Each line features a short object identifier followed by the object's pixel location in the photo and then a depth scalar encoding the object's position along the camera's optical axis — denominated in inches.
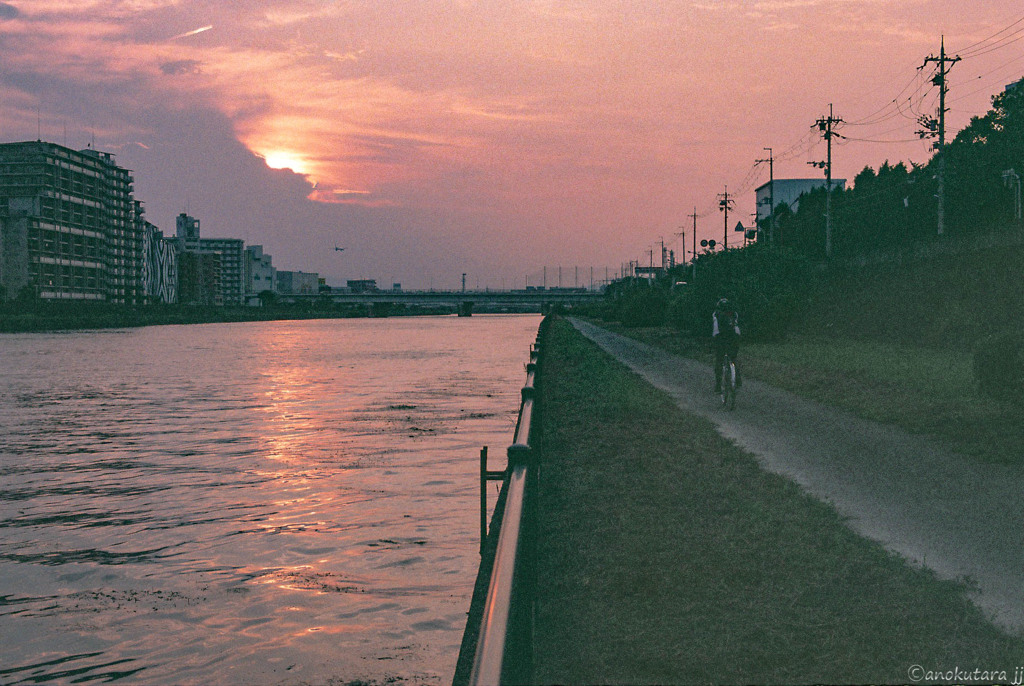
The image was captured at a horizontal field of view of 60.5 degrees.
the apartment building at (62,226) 6240.2
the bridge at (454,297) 7037.4
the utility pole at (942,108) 1932.8
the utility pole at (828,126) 2805.1
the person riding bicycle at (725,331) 729.0
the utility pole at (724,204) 4392.2
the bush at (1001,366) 514.9
